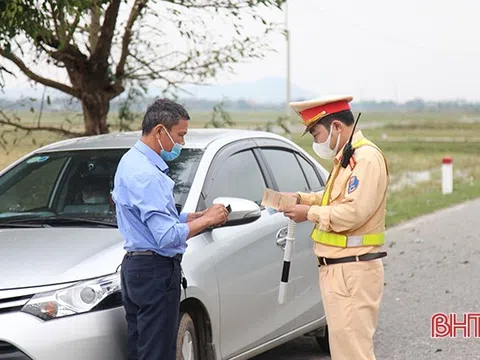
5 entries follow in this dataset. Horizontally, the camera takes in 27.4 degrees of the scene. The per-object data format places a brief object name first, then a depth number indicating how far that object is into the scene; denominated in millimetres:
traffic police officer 4723
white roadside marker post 22359
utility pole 39875
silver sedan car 4734
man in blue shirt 4660
